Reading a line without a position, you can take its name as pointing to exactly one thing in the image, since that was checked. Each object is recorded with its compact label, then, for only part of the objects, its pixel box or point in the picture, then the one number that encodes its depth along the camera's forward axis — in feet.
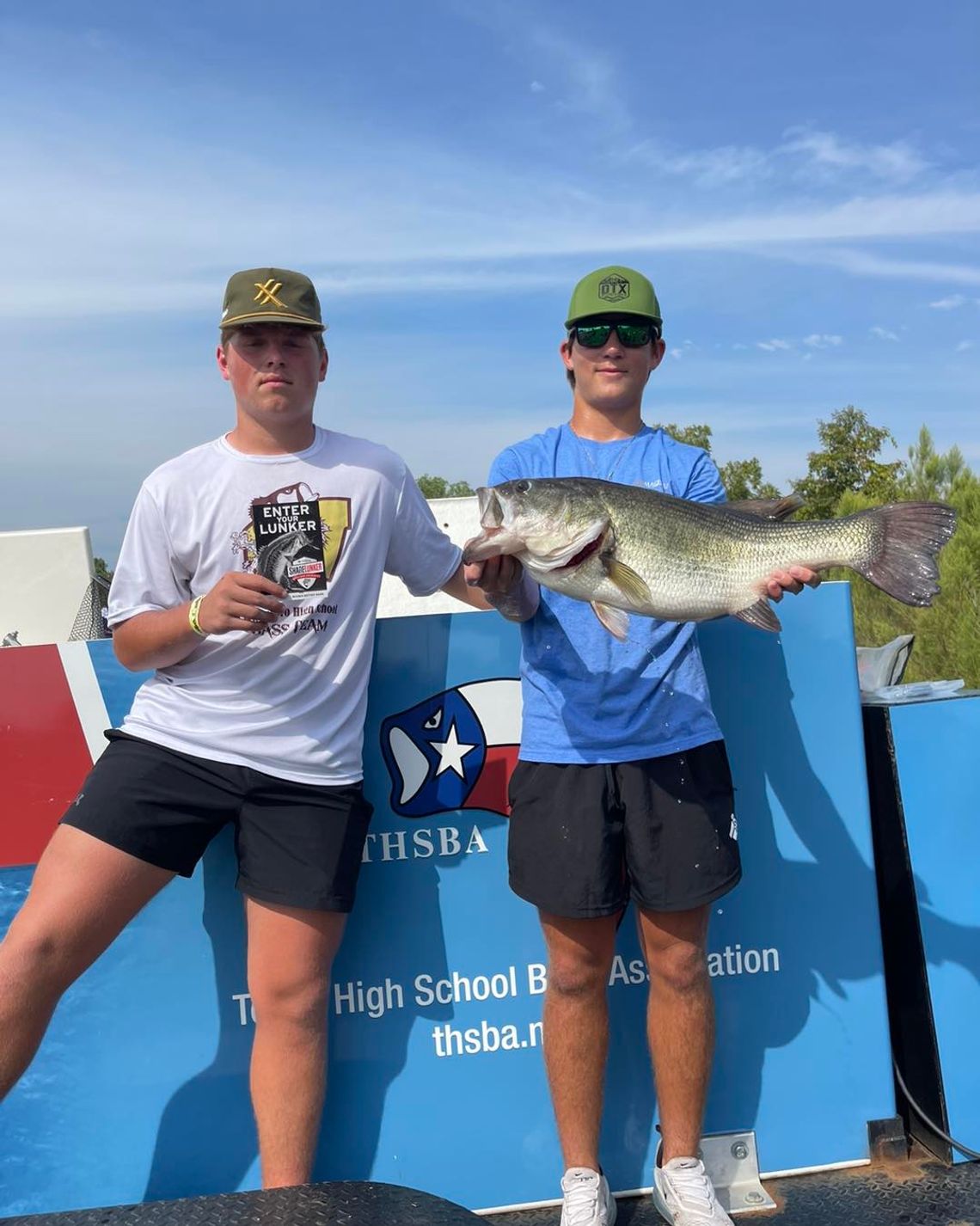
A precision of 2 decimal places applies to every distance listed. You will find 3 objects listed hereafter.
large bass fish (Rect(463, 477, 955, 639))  8.34
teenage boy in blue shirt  9.24
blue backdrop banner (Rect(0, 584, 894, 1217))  9.86
